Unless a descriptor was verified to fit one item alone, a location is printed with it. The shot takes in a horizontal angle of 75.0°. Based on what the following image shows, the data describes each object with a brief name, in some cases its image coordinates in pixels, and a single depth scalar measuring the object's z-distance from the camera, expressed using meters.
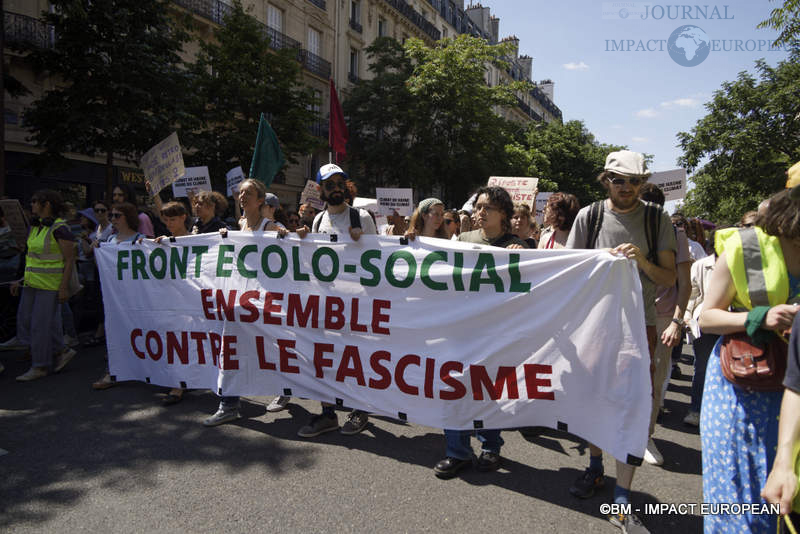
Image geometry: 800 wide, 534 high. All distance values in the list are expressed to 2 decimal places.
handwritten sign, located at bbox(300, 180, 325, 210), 9.82
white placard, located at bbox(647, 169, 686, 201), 6.82
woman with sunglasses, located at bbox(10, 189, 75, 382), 5.36
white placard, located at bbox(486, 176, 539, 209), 9.89
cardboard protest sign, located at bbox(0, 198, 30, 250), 7.54
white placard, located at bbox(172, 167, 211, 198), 8.51
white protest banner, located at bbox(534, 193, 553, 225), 11.73
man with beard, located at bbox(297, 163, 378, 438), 4.10
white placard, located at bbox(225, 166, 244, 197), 8.64
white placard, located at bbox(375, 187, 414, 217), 10.23
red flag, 11.73
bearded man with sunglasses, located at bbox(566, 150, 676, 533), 2.98
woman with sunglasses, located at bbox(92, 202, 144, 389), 5.08
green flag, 6.96
